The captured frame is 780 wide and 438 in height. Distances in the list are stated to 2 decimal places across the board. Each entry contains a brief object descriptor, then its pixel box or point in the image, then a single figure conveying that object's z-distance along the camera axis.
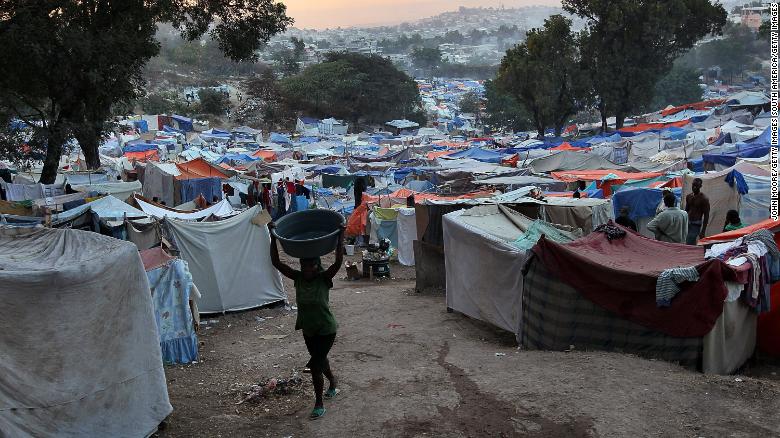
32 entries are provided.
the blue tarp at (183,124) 54.06
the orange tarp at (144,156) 33.19
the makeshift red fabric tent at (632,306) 6.30
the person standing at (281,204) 22.03
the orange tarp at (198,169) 23.58
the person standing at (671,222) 10.18
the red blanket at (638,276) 6.23
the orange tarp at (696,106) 45.72
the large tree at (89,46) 12.44
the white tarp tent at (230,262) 11.03
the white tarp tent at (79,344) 4.48
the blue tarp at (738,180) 12.66
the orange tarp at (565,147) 28.94
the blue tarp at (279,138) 44.70
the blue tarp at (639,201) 13.60
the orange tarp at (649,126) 35.50
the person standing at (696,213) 10.78
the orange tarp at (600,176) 16.20
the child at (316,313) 5.38
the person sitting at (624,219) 10.59
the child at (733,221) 9.30
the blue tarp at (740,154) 18.33
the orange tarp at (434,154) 32.32
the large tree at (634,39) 40.72
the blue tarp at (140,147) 35.55
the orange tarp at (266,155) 34.84
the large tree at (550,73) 42.47
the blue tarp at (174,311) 8.29
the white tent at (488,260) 8.55
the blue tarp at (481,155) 28.81
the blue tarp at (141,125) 48.84
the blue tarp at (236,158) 32.09
